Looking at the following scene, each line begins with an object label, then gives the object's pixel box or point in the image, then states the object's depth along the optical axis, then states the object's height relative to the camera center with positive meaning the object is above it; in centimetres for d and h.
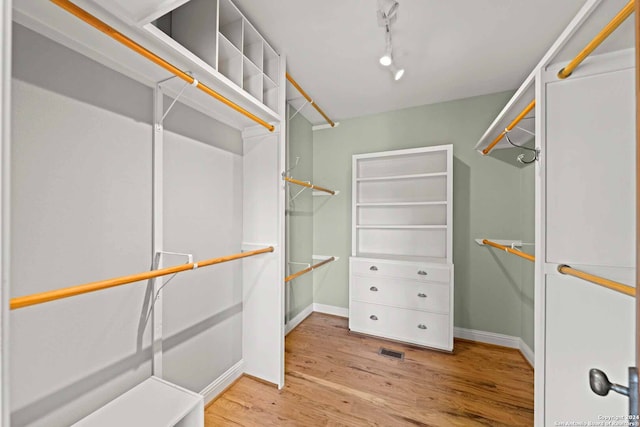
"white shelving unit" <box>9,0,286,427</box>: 87 +66
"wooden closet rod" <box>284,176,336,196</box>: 186 +26
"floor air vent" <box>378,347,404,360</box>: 218 -128
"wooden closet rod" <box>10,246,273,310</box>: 63 -24
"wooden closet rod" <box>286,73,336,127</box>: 203 +110
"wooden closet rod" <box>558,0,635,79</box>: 68 +58
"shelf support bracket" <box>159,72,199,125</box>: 125 +65
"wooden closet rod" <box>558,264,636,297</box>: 73 -23
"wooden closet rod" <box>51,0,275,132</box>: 73 +61
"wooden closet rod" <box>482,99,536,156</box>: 125 +55
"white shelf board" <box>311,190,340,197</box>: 305 +26
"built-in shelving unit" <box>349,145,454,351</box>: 231 -38
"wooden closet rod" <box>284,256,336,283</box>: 184 -48
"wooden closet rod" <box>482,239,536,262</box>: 127 -23
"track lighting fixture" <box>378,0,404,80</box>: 125 +106
